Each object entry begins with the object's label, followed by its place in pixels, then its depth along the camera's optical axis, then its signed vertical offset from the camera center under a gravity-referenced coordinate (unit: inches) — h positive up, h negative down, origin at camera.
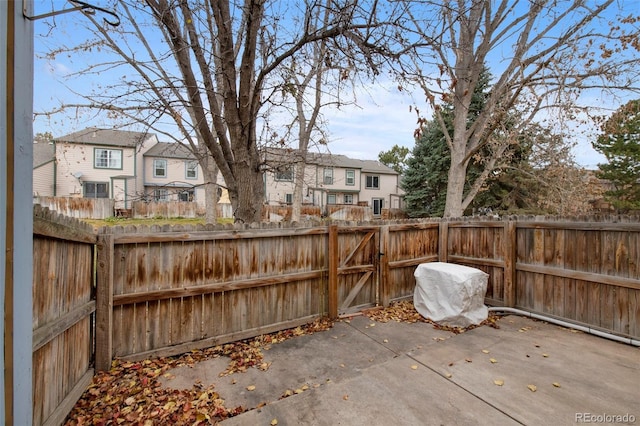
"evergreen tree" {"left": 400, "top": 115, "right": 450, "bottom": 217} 686.5 +90.3
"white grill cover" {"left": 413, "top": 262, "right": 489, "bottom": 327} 177.3 -53.1
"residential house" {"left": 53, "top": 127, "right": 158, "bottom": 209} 834.2 +119.3
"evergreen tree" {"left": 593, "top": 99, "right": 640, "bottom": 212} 594.9 +101.2
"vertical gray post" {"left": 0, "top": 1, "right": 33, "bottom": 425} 45.0 +1.1
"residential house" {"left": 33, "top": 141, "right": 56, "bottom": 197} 797.9 +97.1
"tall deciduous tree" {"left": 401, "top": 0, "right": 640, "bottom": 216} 283.3 +159.2
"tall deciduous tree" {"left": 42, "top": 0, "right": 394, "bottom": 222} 137.6 +83.7
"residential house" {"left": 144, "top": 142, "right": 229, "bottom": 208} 944.9 +124.8
